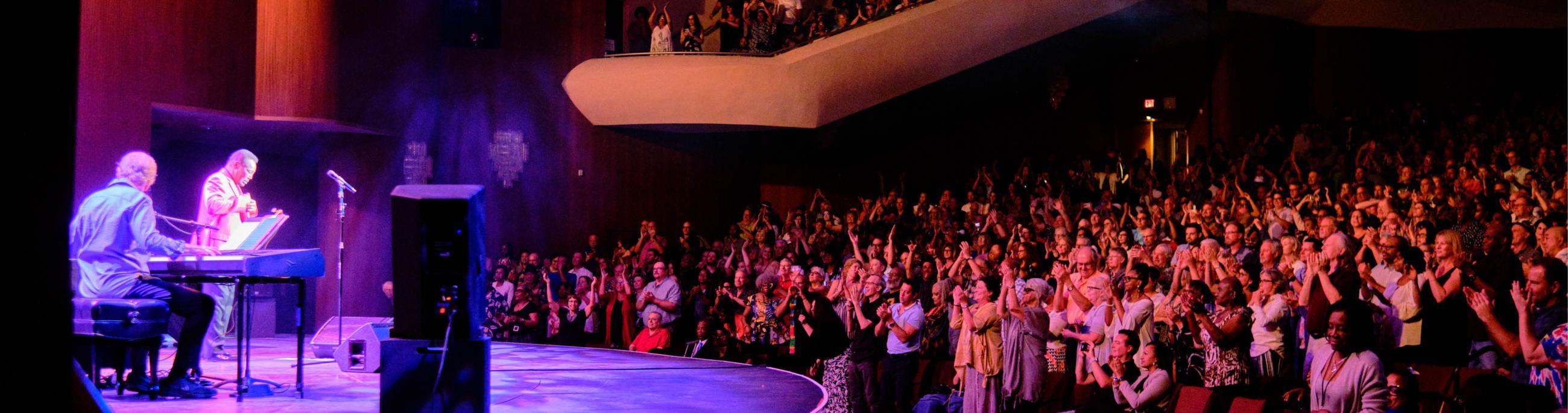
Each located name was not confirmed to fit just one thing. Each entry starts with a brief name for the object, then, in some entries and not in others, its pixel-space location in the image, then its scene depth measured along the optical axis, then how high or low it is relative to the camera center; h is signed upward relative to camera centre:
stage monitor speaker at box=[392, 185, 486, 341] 4.59 -0.12
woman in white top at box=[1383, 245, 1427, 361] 6.12 -0.34
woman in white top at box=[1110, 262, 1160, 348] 6.97 -0.40
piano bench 5.03 -0.38
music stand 5.65 -0.06
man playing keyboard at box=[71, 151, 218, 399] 5.24 -0.11
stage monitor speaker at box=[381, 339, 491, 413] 4.70 -0.54
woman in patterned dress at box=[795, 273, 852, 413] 8.49 -0.79
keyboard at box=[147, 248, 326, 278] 5.30 -0.16
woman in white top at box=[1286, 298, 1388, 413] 5.34 -0.56
